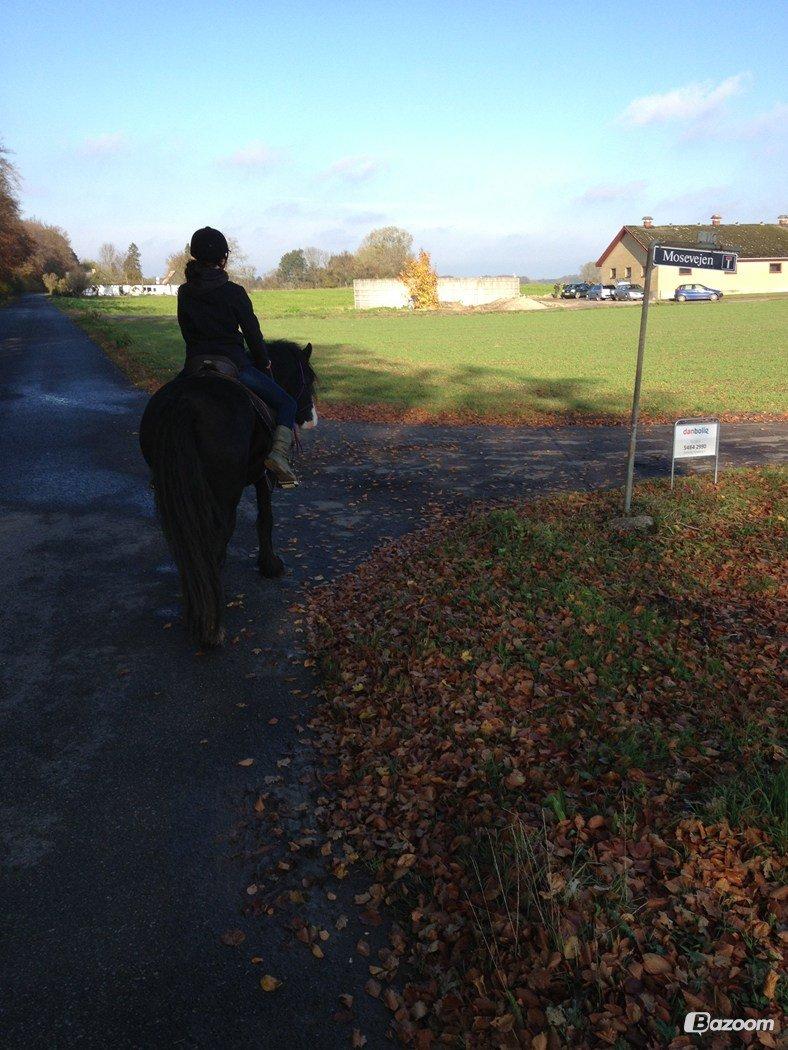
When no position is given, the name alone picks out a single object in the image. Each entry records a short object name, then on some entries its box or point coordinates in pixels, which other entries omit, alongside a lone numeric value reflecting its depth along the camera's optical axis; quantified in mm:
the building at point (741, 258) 77125
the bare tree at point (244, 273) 116544
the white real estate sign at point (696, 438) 9055
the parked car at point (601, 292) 77375
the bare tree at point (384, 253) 115875
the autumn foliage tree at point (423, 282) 79500
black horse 5309
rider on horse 5941
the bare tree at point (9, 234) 54625
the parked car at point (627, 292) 73625
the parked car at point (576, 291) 80125
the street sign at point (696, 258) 7363
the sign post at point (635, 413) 7890
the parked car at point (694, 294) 71875
